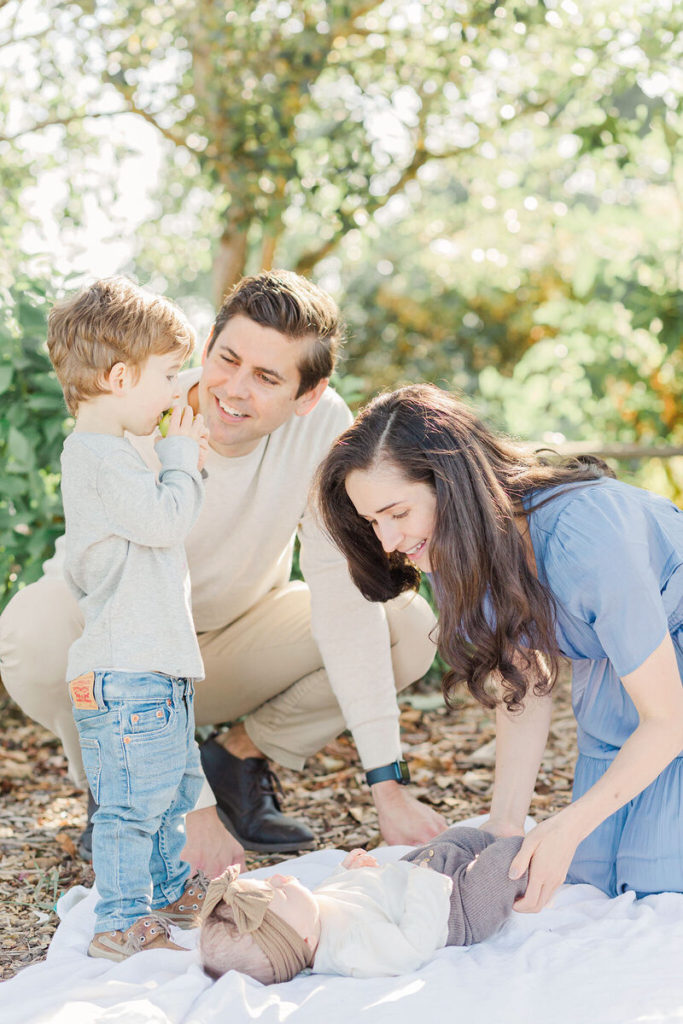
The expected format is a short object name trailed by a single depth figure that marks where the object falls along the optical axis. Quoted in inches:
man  114.0
